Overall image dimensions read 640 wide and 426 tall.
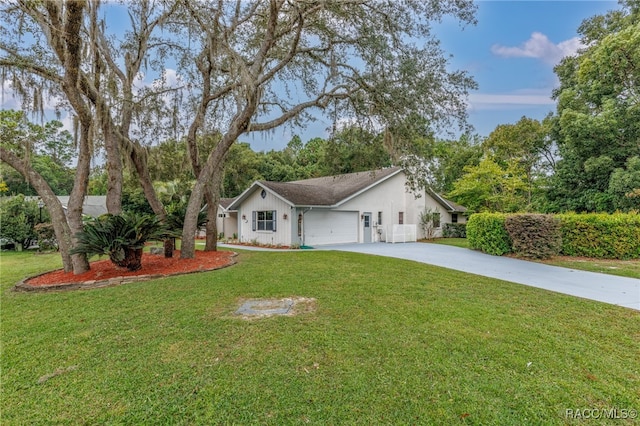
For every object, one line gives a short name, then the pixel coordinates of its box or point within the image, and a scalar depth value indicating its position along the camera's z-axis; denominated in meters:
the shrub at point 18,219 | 14.27
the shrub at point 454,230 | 21.75
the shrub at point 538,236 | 10.73
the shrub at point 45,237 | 13.95
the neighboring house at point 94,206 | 24.14
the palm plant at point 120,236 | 6.84
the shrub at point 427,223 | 20.27
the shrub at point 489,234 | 11.87
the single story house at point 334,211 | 15.83
